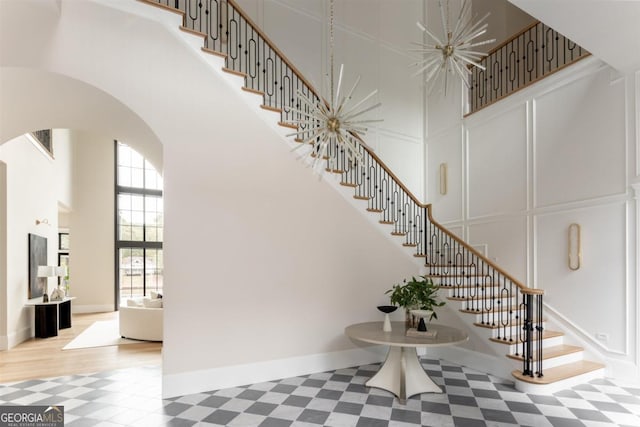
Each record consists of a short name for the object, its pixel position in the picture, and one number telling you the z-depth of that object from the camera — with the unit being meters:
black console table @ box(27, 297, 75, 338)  7.27
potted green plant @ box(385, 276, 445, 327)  4.30
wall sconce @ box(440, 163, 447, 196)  7.77
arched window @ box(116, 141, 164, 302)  11.65
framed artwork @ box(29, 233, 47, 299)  7.39
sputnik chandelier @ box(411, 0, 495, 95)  3.74
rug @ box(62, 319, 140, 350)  6.68
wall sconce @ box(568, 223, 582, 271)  5.09
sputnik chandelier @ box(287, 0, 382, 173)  3.86
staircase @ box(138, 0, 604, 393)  4.40
